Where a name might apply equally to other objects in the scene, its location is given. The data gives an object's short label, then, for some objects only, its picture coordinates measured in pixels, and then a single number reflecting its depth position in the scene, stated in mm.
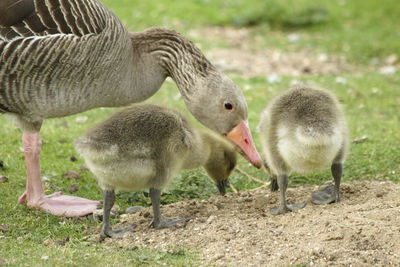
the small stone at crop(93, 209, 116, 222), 13445
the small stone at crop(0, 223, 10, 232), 12500
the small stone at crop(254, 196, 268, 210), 13047
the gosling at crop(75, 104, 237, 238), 11266
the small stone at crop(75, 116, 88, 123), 19816
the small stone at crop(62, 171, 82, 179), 15757
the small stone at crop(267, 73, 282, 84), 24059
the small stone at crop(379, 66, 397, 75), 25958
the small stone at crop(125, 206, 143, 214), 13648
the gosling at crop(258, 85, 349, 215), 11422
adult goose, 12375
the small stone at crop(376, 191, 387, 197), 12703
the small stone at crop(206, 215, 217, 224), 12072
